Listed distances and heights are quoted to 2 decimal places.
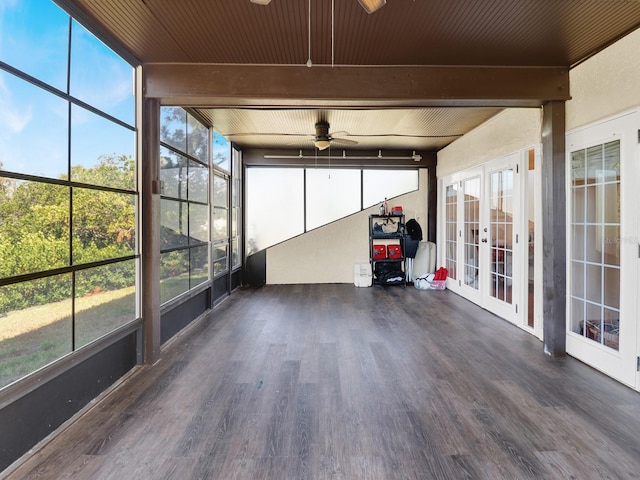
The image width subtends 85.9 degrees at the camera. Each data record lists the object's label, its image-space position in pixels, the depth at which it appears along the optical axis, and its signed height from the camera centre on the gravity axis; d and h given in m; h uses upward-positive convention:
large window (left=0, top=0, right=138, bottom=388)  1.79 +0.35
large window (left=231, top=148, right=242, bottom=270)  6.25 +0.64
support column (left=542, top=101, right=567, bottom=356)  3.19 +0.13
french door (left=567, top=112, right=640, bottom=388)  2.60 -0.04
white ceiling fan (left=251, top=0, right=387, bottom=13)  1.79 +1.26
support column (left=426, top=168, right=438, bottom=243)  6.98 +0.78
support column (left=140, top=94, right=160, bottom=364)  3.07 +0.21
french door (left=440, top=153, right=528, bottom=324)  4.16 +0.08
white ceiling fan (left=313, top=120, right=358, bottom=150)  4.95 +1.54
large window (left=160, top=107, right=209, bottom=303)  3.60 +0.47
